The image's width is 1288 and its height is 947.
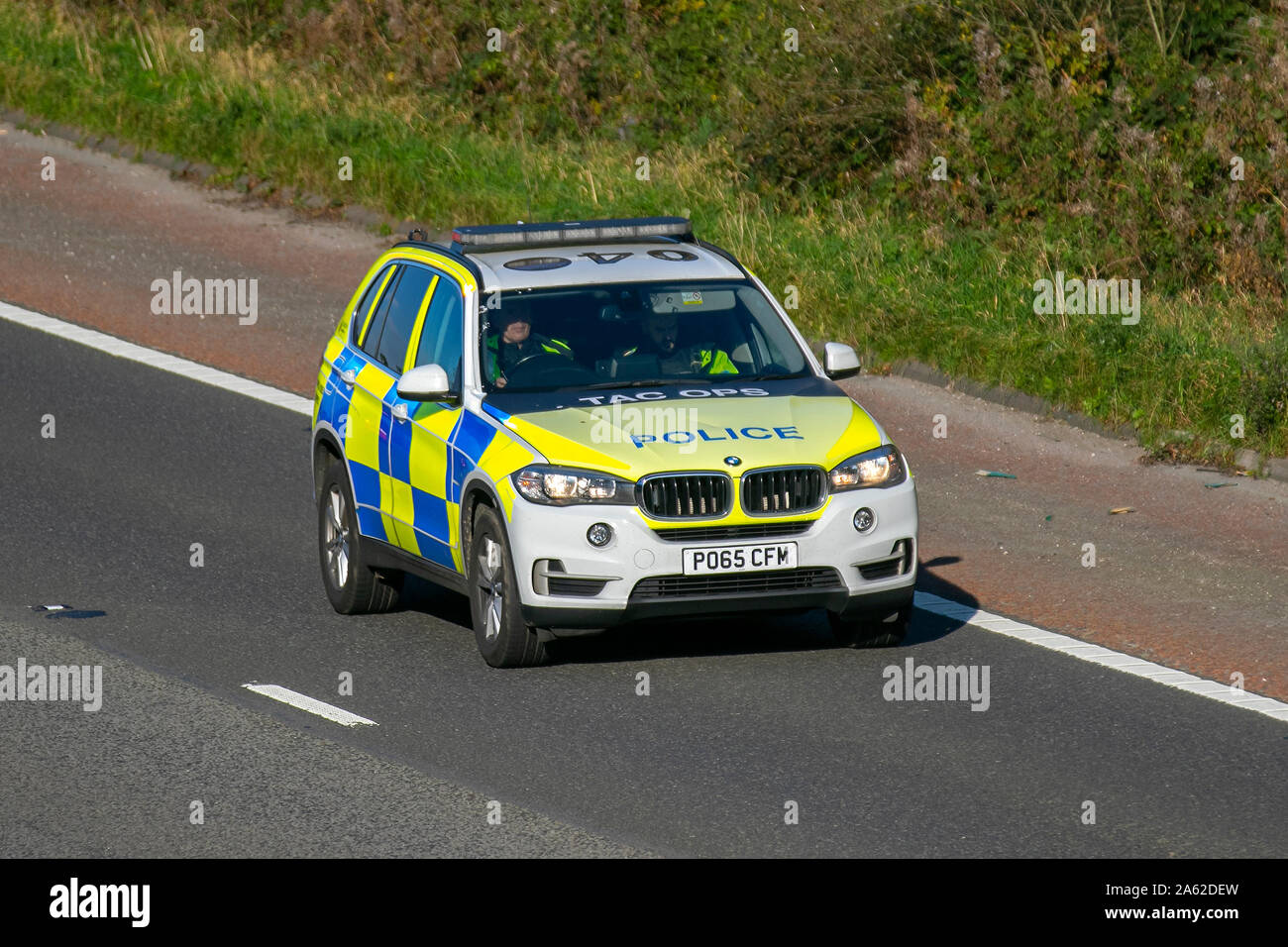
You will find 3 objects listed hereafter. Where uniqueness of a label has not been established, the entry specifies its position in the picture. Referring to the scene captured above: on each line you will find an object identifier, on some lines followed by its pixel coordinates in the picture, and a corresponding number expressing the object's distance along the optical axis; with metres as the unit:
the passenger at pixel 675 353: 11.45
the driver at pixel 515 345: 11.35
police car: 10.35
